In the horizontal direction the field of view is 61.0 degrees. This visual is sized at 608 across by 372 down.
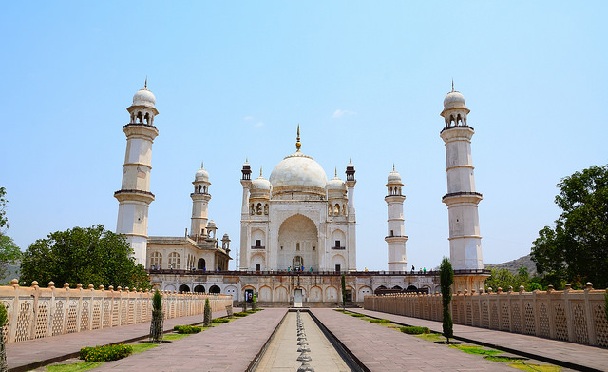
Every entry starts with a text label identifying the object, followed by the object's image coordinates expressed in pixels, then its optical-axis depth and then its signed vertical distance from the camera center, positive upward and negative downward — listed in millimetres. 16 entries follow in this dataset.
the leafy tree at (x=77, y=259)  24031 +1298
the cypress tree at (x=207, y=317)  17538 -998
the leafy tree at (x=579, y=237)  24922 +2583
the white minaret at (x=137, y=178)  36094 +7622
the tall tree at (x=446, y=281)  13189 +195
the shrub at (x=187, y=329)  14310 -1167
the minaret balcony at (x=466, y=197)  37812 +6630
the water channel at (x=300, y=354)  8875 -1361
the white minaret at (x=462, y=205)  37594 +6076
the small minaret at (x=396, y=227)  52219 +6204
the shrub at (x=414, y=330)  14431 -1165
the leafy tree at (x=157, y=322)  11719 -792
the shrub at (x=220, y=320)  19672 -1260
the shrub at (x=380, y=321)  20234 -1266
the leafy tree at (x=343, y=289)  37209 -109
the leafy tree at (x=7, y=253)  33753 +2322
